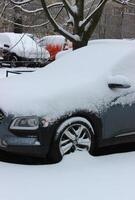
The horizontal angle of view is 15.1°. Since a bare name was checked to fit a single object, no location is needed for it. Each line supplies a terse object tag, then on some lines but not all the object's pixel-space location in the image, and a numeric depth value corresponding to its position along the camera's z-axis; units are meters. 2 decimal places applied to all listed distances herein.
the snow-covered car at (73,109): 5.96
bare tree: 11.02
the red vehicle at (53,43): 25.22
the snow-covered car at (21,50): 23.41
